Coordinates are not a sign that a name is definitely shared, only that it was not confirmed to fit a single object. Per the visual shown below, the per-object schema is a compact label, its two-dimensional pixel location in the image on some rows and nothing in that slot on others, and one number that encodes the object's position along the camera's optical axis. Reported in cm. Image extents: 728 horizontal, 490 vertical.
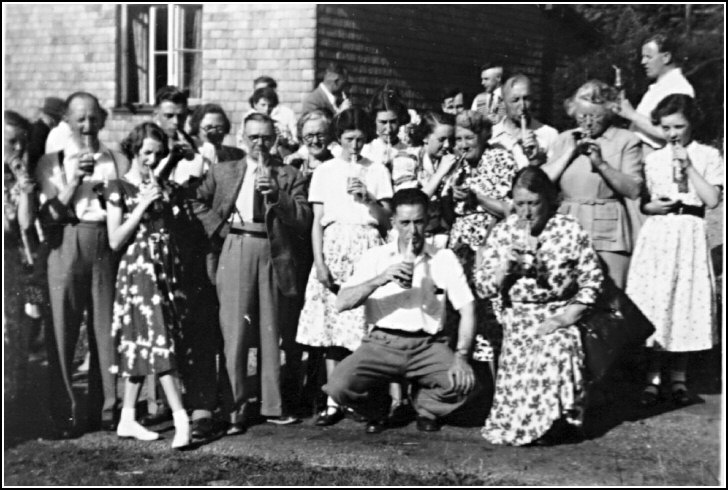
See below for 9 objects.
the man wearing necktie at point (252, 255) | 608
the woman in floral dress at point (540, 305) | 570
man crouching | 576
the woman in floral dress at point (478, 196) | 633
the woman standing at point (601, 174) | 636
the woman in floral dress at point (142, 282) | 574
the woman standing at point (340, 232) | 626
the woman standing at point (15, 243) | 559
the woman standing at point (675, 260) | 639
